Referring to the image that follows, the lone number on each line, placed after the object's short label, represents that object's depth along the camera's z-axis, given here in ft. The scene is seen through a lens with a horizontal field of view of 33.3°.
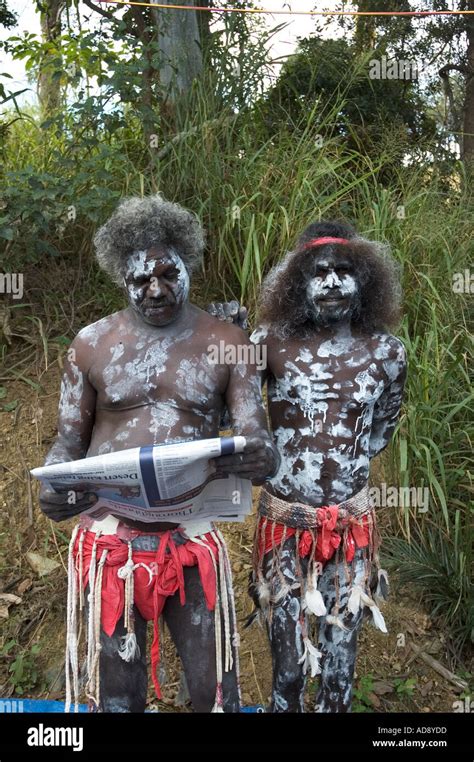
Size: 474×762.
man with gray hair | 7.60
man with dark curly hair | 8.52
